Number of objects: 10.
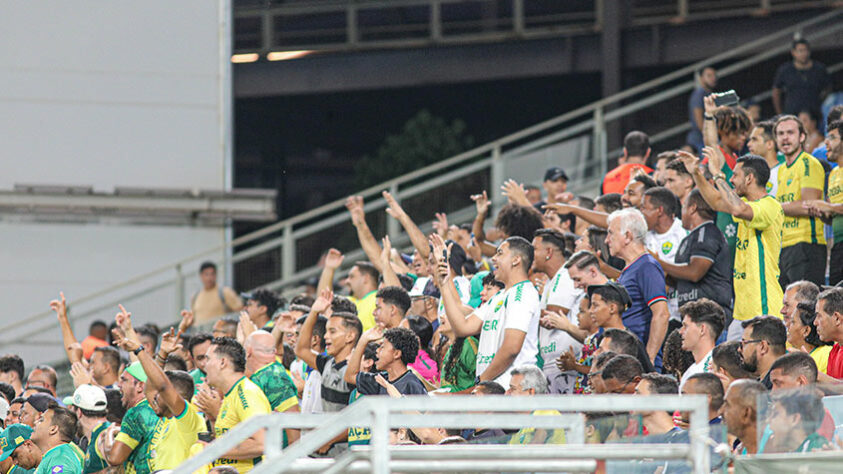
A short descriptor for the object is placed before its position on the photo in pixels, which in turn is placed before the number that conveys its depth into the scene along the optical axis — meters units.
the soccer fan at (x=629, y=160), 24.23
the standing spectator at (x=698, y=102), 30.14
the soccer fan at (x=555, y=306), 17.12
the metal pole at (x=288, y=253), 33.09
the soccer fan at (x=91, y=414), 17.91
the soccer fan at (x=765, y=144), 21.03
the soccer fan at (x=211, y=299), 31.94
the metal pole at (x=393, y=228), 31.99
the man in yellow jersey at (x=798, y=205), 19.58
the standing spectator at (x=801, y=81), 30.36
